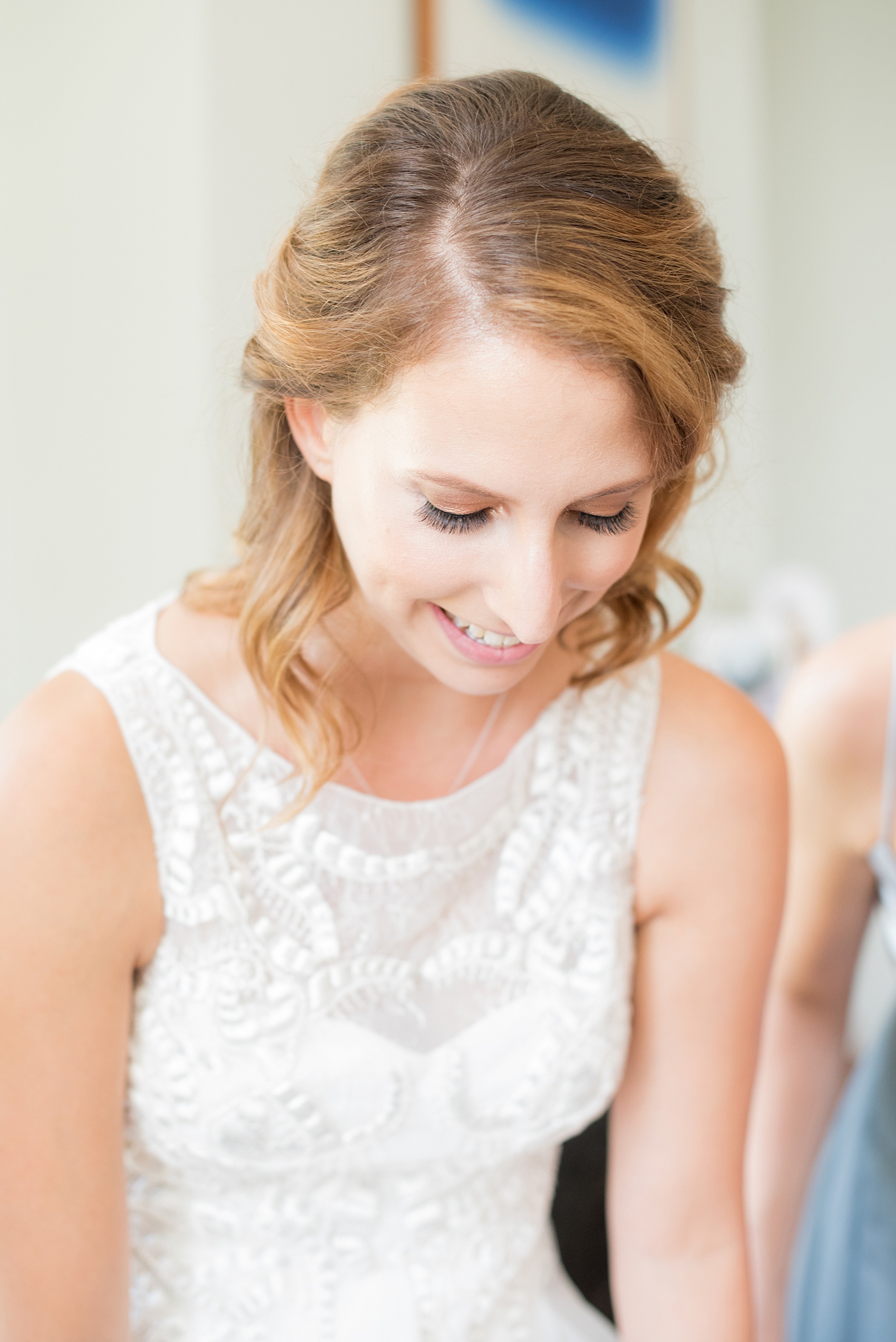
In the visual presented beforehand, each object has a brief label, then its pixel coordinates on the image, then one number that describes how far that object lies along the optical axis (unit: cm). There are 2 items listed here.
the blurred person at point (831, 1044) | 116
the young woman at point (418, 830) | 70
